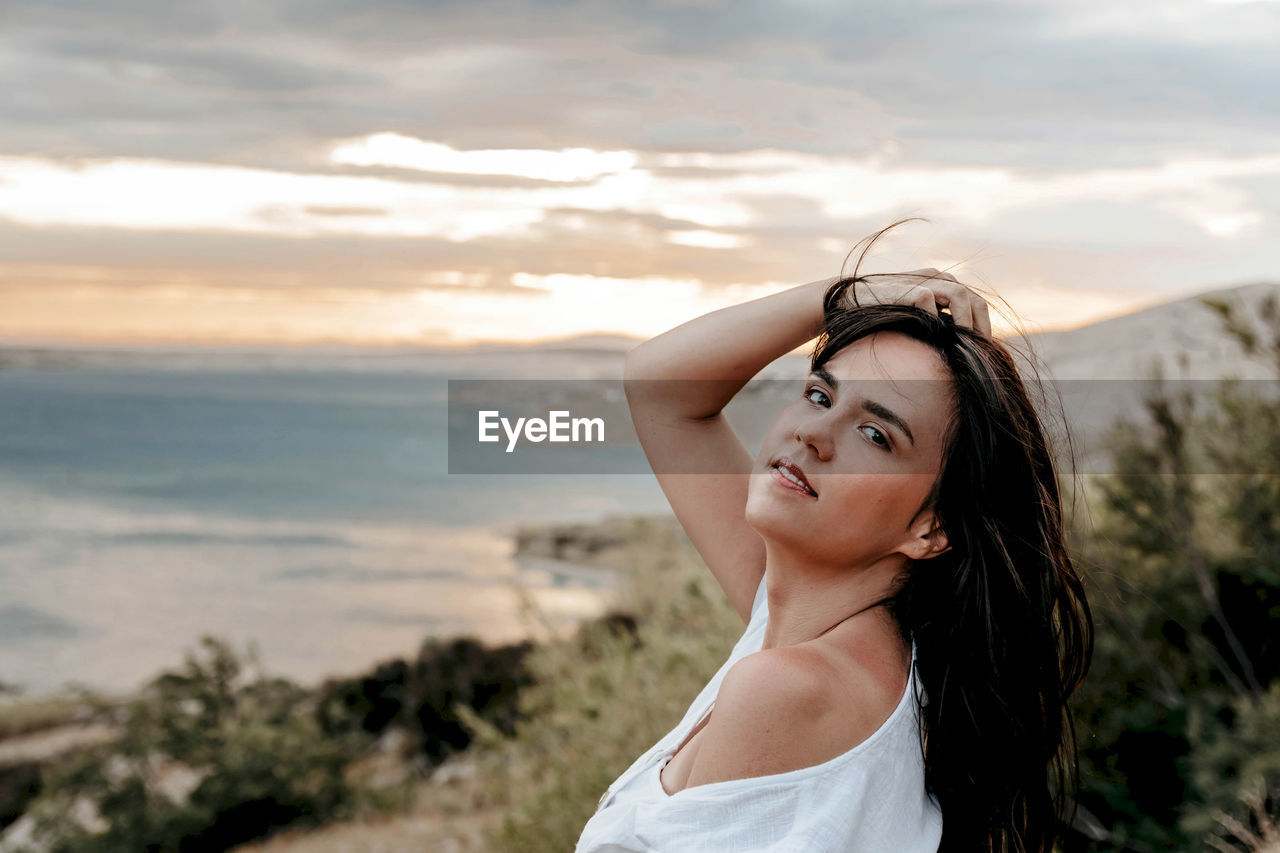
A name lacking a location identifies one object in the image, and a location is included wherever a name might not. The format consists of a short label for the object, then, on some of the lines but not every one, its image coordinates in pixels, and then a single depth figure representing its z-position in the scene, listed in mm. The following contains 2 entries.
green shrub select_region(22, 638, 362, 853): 6934
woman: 1195
